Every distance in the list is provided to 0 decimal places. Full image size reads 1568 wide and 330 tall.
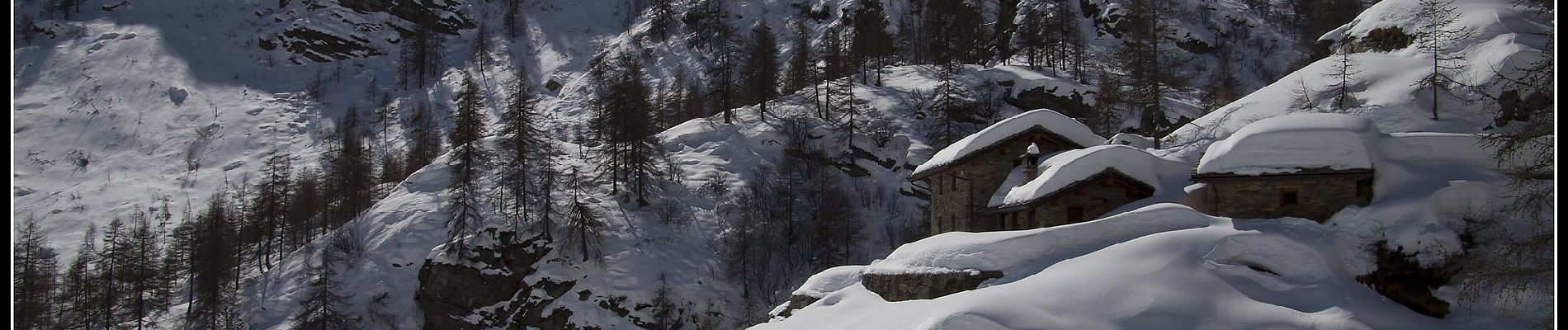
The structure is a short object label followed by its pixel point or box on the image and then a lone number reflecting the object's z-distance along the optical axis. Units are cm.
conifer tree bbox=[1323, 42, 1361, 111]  4012
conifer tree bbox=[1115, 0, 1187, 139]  4912
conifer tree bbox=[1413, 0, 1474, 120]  3838
